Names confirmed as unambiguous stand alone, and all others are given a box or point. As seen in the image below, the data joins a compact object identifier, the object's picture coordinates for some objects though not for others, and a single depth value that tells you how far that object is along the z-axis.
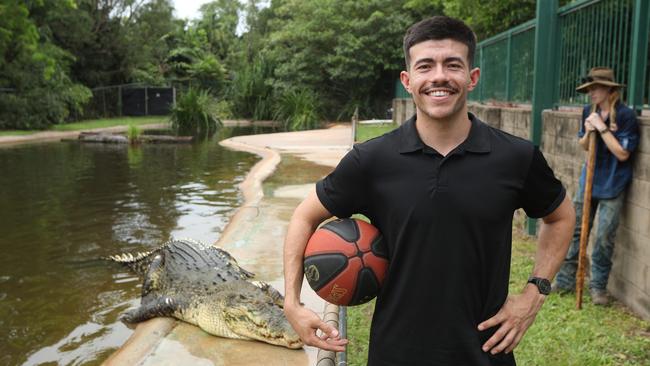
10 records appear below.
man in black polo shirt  2.09
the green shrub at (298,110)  29.83
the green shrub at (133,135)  22.11
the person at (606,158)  4.91
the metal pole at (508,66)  9.56
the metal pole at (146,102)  37.62
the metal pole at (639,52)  5.06
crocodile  4.84
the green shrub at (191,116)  27.67
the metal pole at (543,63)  7.31
